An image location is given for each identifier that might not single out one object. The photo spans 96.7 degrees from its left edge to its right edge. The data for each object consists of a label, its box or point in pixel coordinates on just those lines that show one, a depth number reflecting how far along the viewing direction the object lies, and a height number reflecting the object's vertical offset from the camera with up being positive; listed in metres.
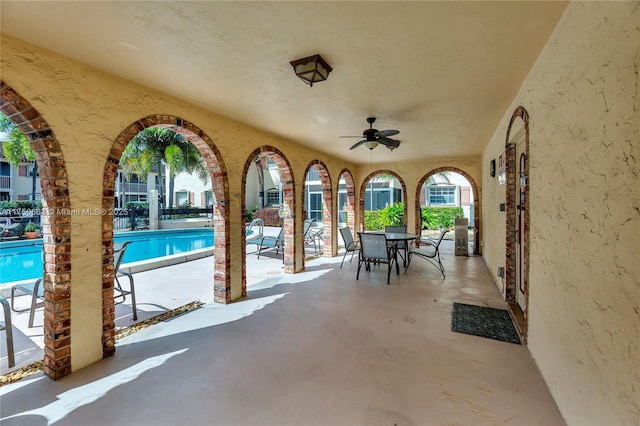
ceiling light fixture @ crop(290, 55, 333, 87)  2.45 +1.25
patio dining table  5.37 -0.59
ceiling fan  4.19 +1.06
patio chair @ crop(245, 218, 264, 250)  8.54 -0.94
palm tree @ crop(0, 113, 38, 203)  10.16 +2.31
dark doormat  3.00 -1.34
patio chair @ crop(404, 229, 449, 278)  5.54 -1.14
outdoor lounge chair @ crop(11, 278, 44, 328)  2.86 -0.82
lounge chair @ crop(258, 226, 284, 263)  6.95 -0.84
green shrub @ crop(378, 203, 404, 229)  9.78 -0.29
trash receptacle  7.56 -0.83
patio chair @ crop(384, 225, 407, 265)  5.71 -0.73
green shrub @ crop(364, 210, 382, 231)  12.50 -0.59
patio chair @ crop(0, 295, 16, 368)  2.33 -1.03
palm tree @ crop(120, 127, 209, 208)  12.59 +2.55
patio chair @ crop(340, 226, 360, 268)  6.21 -0.75
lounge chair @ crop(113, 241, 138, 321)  3.23 -0.57
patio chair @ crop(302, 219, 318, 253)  7.73 -0.83
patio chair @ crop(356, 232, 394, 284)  5.06 -0.75
